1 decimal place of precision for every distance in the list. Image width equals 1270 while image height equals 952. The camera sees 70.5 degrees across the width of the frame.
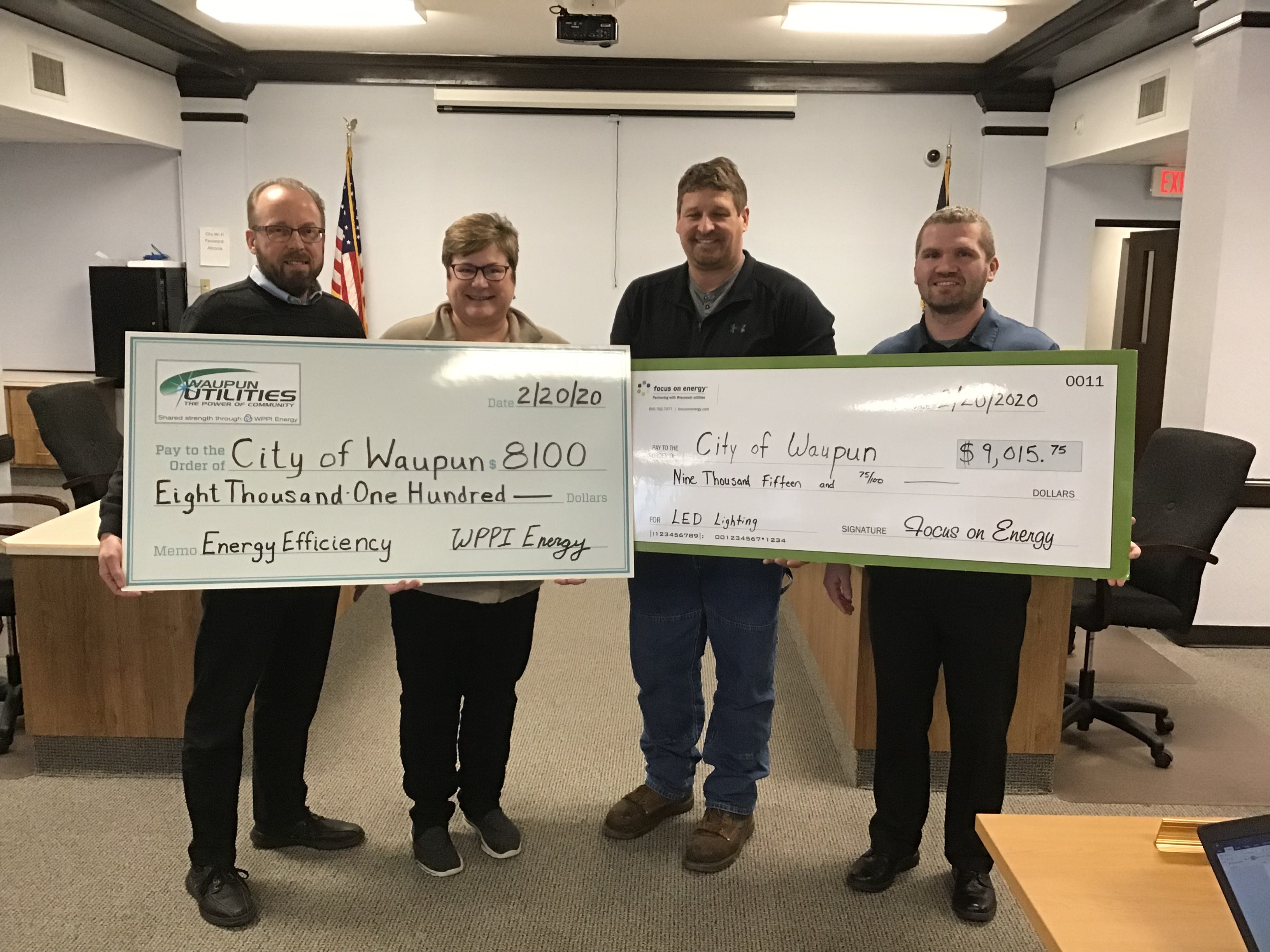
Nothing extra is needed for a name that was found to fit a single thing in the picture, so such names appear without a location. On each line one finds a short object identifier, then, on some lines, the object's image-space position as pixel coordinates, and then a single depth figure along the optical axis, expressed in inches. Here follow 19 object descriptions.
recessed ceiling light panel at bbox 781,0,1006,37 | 188.4
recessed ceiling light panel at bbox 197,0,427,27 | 190.1
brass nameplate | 44.7
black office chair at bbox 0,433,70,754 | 109.2
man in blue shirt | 76.6
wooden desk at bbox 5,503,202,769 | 101.5
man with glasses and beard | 76.2
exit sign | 240.1
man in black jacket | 84.0
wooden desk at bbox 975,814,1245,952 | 38.9
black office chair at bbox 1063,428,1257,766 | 113.8
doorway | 261.0
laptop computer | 33.1
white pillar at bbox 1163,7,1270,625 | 147.3
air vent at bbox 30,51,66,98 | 193.3
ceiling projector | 180.9
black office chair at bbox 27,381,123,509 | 132.6
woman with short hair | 78.0
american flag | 239.8
